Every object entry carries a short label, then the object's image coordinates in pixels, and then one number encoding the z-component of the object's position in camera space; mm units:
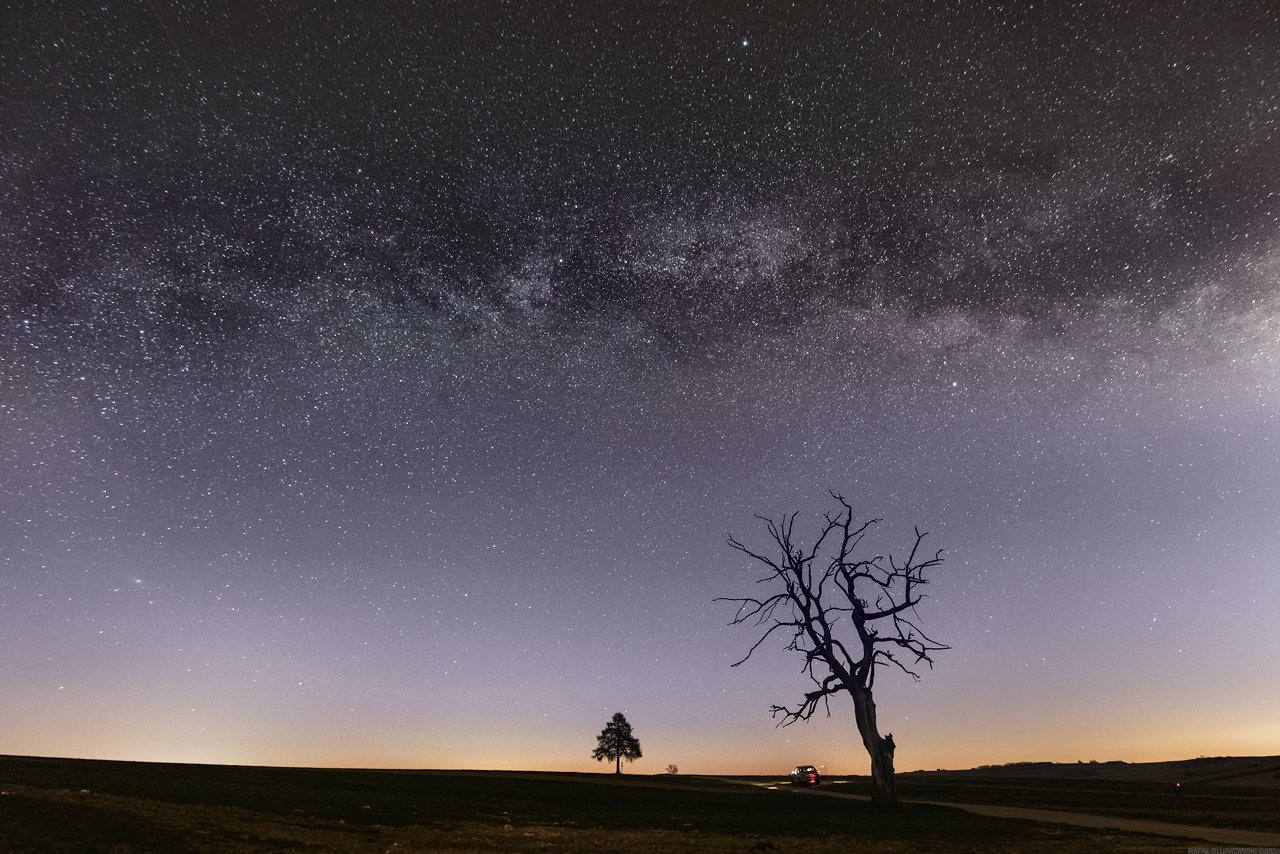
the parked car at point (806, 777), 62688
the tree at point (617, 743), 114250
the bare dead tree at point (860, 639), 30266
